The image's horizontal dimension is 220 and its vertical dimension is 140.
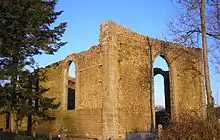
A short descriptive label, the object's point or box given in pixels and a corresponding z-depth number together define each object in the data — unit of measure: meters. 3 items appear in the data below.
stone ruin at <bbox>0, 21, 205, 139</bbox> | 17.78
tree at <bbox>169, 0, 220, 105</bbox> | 12.22
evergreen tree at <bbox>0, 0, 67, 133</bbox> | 16.08
